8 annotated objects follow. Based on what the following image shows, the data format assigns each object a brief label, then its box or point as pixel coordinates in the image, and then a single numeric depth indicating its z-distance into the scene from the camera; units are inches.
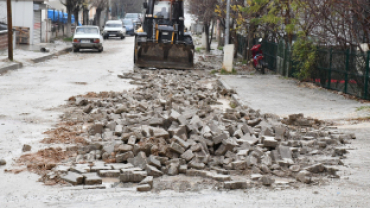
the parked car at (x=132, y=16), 2779.8
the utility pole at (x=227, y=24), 1011.7
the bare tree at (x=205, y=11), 1346.0
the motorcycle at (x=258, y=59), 883.4
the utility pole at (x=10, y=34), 923.5
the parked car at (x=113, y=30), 2000.5
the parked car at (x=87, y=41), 1315.2
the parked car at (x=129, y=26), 2418.8
